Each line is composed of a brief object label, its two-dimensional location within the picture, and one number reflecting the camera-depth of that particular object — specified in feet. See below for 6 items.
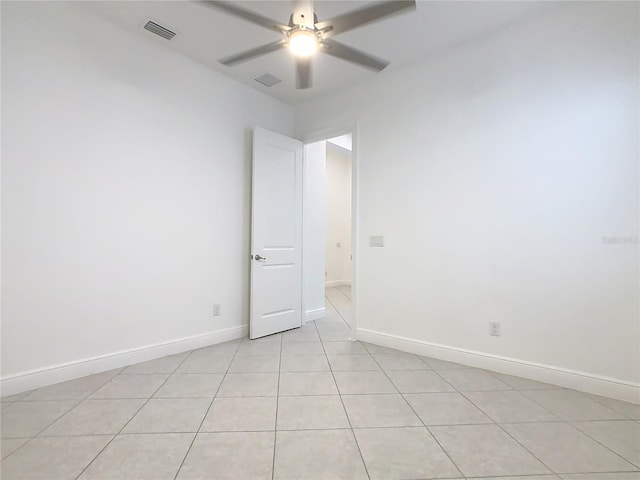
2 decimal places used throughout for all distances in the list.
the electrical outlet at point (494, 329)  8.12
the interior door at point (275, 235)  10.92
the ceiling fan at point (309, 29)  5.37
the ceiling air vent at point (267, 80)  10.57
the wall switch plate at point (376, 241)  10.35
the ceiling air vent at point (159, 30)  8.04
